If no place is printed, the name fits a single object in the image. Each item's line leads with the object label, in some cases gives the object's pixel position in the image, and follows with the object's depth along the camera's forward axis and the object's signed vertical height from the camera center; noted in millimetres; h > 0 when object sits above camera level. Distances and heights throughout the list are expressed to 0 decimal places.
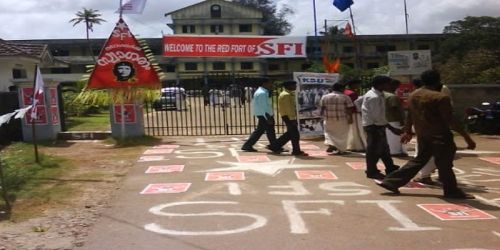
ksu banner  13781 -284
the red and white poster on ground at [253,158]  10695 -1247
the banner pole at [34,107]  10086 -192
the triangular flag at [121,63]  14289 +816
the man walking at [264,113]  11539 -443
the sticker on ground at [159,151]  12016 -1168
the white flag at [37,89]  10180 +207
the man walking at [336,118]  11273 -594
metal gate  17156 -1045
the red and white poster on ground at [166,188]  7890 -1289
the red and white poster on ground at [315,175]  8766 -1328
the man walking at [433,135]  6992 -628
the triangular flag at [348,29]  27516 +2862
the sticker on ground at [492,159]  10305 -1423
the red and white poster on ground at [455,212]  6219 -1423
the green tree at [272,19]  84812 +10621
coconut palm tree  76456 +10484
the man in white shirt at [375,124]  8352 -544
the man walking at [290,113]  11141 -444
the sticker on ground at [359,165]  9672 -1335
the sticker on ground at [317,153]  11344 -1284
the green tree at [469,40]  23500 +3519
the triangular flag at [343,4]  15555 +2201
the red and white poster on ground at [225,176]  8797 -1286
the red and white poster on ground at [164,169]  9661 -1242
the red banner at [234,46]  15664 +1239
